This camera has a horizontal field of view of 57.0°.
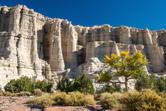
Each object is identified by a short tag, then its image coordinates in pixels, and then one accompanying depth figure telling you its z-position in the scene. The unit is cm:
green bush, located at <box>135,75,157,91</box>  2607
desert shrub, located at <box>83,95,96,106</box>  1256
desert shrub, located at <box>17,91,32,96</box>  2433
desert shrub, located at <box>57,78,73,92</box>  2729
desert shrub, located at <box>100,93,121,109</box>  1062
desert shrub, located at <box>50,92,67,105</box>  1345
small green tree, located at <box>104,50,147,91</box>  2272
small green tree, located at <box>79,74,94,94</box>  2664
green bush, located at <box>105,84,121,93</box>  2642
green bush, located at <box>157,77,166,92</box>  2934
